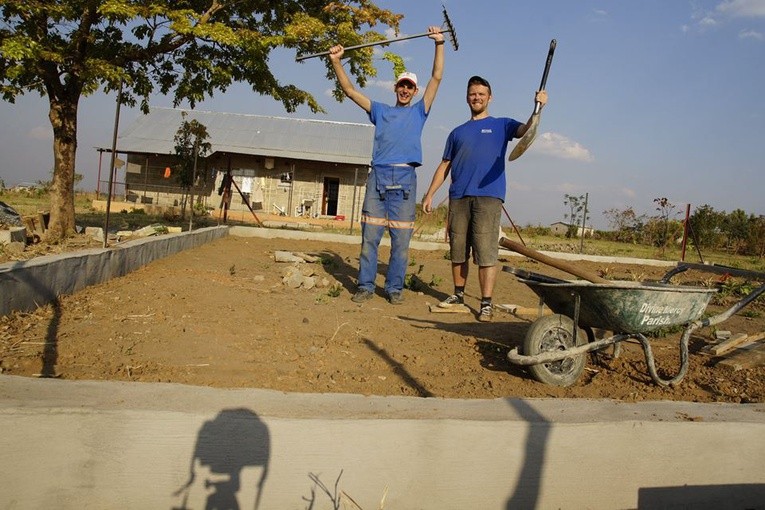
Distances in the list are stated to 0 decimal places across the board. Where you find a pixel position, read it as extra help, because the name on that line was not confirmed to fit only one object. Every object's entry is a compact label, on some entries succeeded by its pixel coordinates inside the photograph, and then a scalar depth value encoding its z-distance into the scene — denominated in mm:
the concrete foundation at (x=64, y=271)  3570
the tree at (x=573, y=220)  20525
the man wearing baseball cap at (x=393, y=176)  5297
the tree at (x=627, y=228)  24438
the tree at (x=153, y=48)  7152
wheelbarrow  2998
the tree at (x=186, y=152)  14300
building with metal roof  24453
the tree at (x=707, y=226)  23281
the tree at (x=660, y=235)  20812
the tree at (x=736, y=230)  22539
